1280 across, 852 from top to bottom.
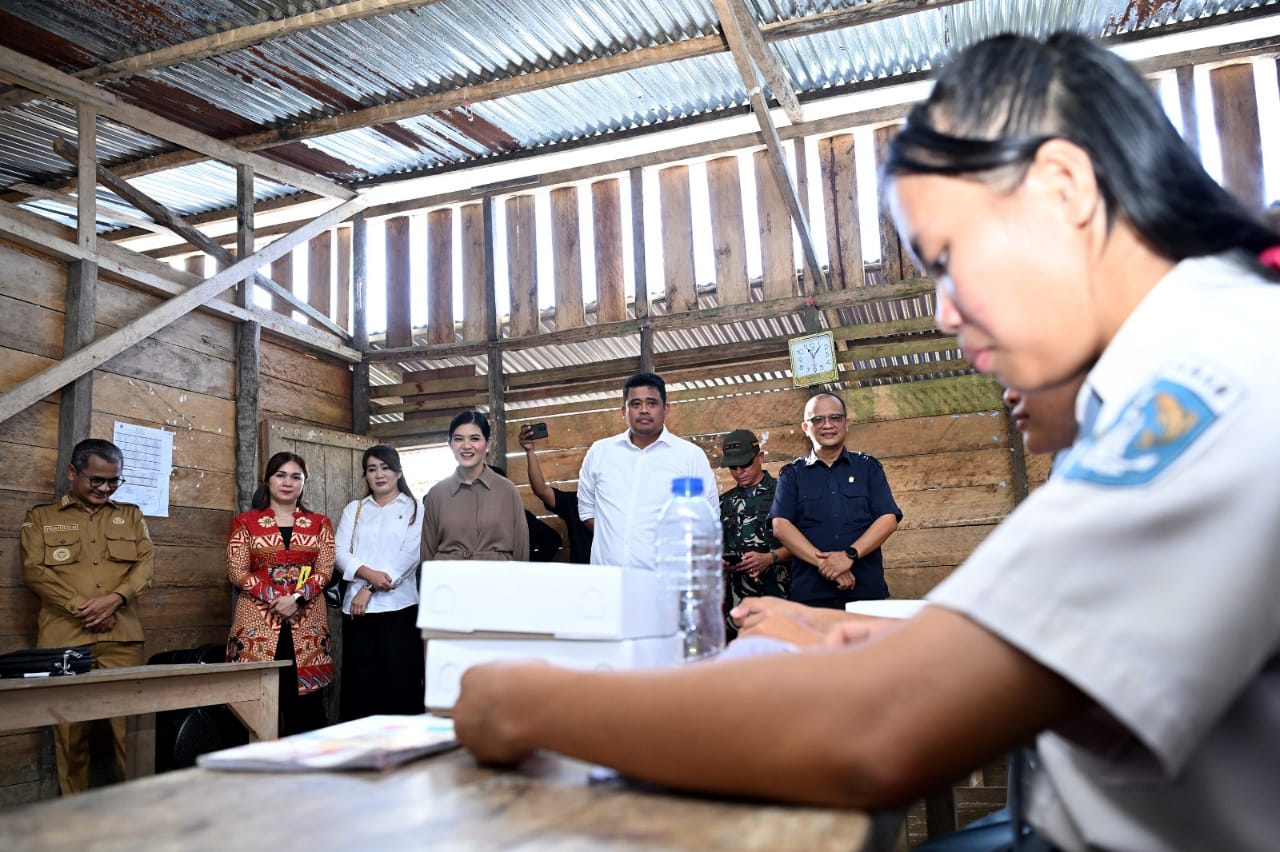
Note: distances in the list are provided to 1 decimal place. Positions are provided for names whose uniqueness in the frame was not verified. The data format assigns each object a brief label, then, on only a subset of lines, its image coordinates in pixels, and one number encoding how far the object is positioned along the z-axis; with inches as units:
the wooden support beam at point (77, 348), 203.8
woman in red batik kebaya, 200.5
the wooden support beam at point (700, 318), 244.2
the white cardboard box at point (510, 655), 52.4
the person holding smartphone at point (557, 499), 241.1
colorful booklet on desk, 38.1
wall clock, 240.8
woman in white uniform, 23.2
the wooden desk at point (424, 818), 25.3
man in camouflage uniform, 199.0
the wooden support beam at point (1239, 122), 219.0
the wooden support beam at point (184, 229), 226.8
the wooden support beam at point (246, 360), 251.6
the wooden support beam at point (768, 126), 190.9
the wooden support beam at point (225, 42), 181.9
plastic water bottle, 69.2
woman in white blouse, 216.4
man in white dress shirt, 197.8
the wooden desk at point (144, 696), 121.2
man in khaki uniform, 188.4
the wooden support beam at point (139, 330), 193.9
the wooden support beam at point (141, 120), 196.5
